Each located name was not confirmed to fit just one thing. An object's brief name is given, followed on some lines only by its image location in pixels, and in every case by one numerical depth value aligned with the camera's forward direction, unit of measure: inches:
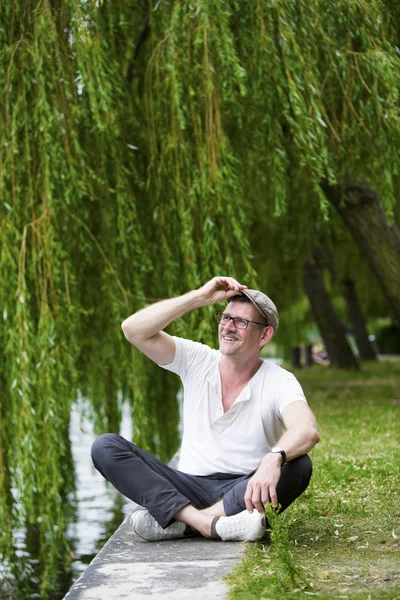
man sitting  167.2
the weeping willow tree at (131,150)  253.6
